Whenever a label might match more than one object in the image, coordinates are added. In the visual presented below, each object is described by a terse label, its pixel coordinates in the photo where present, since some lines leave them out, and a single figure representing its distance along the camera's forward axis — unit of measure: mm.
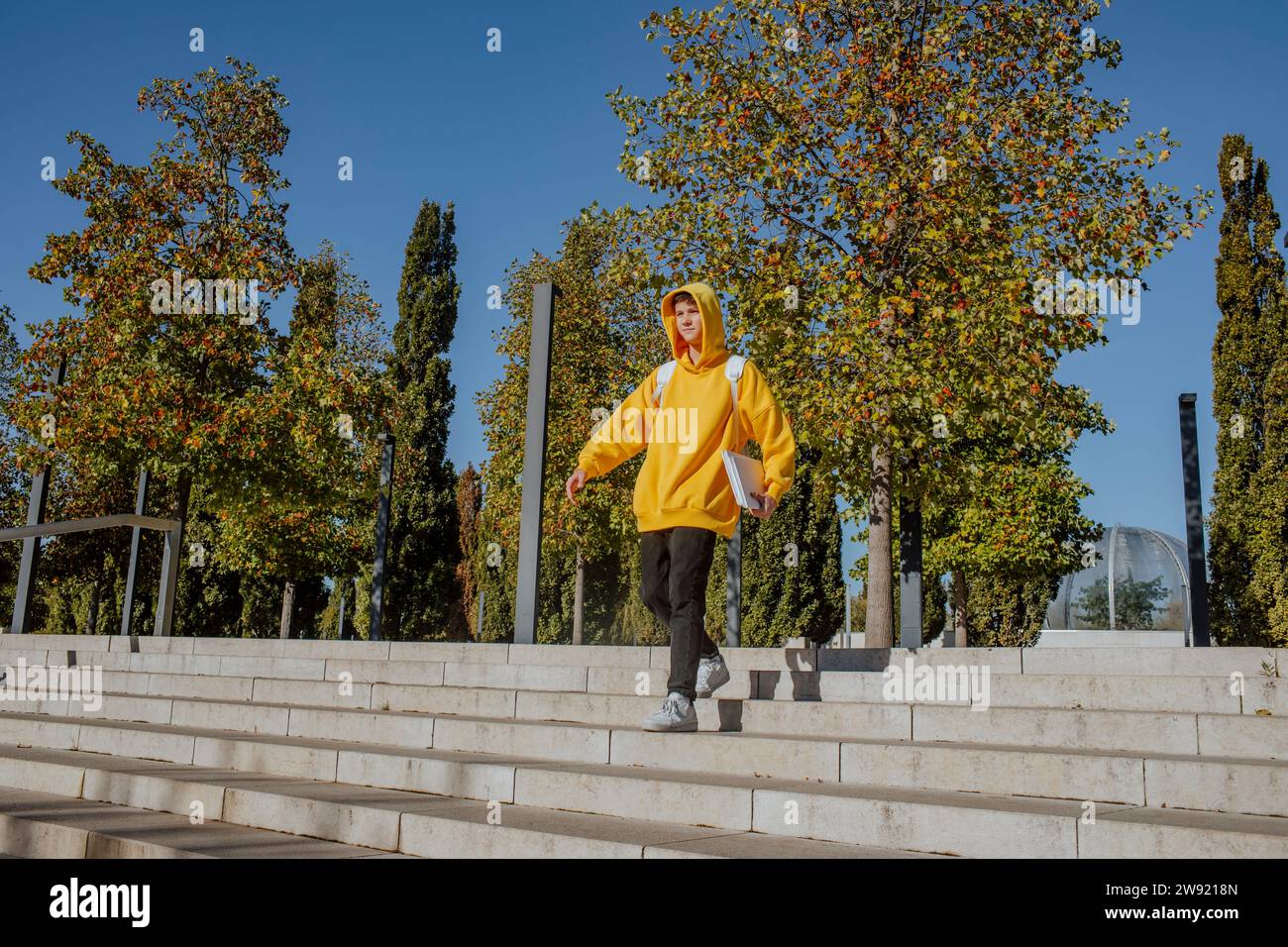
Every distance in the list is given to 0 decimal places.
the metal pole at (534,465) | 8406
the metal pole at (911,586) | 10062
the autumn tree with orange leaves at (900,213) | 11812
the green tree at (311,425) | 15703
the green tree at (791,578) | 29953
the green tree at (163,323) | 15016
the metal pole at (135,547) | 17347
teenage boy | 5496
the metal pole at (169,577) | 13477
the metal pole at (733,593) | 10789
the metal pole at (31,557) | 15078
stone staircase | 3768
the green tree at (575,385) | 24297
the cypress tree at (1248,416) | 22953
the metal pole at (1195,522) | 9903
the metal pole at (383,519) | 15925
